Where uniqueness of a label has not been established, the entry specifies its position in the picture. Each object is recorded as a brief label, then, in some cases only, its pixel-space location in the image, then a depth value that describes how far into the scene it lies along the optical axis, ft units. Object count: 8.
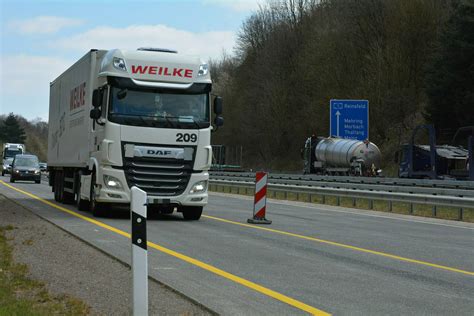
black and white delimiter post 19.76
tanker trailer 136.67
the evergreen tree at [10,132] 504.02
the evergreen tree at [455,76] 143.23
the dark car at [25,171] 148.87
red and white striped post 54.19
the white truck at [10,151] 233.14
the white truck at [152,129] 51.78
